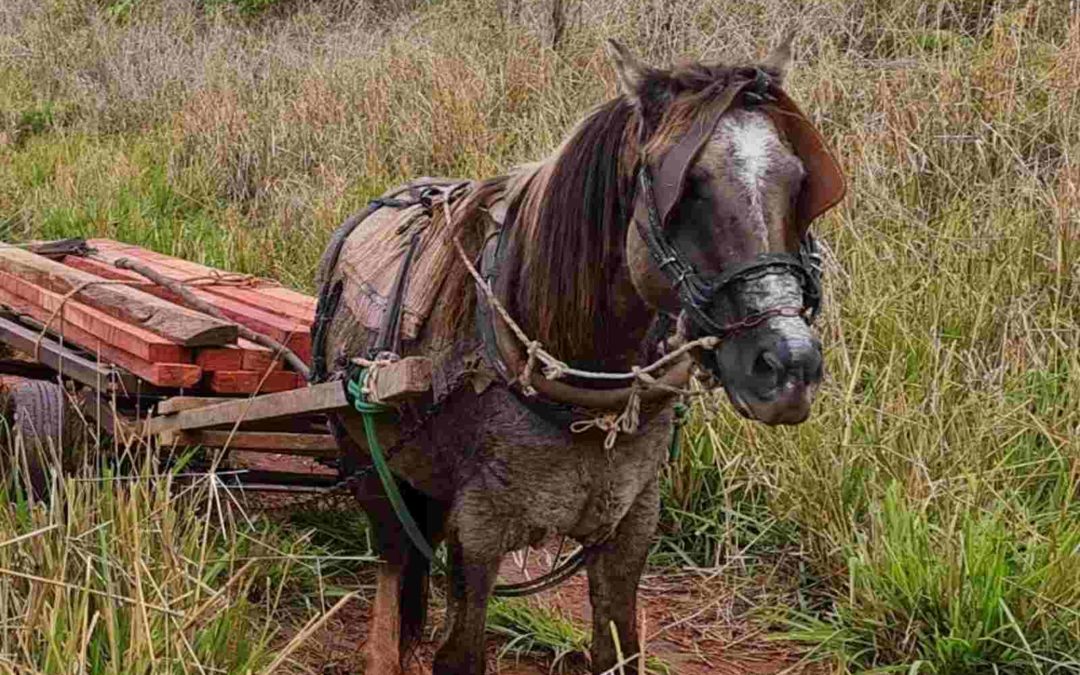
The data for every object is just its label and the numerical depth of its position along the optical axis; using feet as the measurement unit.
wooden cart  11.29
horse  6.82
